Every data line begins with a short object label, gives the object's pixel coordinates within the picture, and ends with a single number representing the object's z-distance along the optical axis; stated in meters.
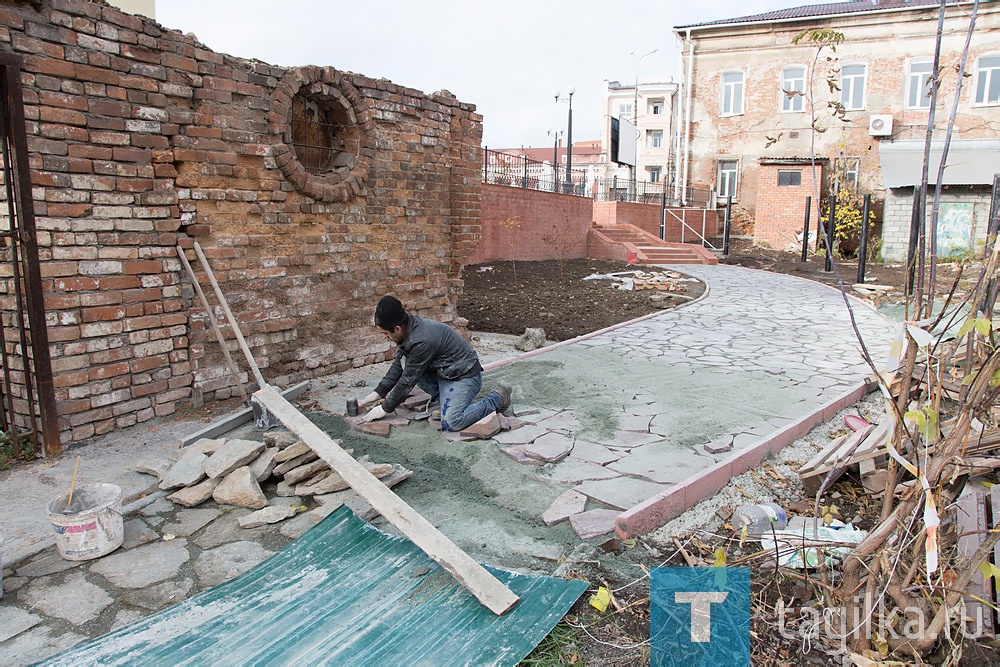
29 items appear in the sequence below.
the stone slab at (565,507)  3.65
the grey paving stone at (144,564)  3.16
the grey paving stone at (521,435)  4.84
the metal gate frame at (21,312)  4.20
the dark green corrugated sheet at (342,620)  2.54
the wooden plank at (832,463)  3.83
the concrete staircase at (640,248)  18.78
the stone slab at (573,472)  4.23
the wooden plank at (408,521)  2.80
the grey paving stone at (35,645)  2.59
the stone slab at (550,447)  4.52
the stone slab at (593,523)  3.47
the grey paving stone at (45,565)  3.21
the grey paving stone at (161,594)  2.96
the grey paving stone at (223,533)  3.50
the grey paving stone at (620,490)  3.86
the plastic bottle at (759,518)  3.56
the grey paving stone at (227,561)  3.16
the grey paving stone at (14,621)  2.74
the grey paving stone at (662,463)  4.23
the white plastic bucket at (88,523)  3.24
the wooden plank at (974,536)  2.56
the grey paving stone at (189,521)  3.61
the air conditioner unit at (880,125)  24.36
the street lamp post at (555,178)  19.09
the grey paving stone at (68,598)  2.89
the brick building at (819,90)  23.89
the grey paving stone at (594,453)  4.54
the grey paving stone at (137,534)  3.48
